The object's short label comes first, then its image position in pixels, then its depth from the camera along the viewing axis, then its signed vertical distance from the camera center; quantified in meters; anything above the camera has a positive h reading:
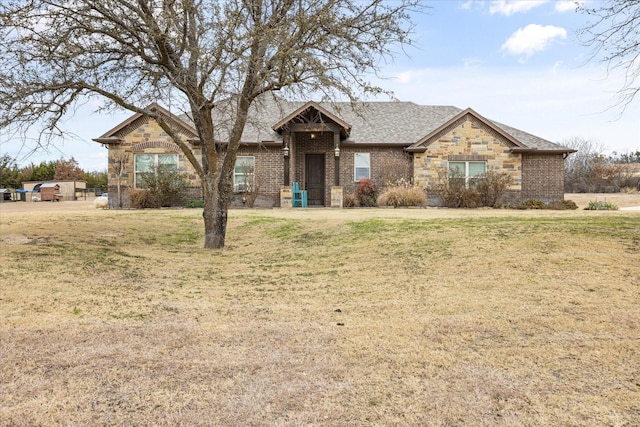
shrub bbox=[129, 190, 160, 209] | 20.83 +0.00
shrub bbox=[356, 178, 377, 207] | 21.14 +0.16
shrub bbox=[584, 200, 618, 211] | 18.21 -0.50
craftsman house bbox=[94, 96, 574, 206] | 22.02 +1.91
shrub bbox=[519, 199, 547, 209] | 19.77 -0.39
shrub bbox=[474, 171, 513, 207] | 19.83 +0.34
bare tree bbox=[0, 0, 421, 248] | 8.74 +2.91
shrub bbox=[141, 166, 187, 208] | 21.03 +0.66
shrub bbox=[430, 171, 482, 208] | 19.53 +0.06
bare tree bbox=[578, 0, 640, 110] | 7.85 +2.75
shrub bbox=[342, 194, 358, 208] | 21.08 -0.23
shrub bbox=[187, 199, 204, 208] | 21.61 -0.25
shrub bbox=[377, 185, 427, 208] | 19.30 -0.04
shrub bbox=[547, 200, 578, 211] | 19.33 -0.44
